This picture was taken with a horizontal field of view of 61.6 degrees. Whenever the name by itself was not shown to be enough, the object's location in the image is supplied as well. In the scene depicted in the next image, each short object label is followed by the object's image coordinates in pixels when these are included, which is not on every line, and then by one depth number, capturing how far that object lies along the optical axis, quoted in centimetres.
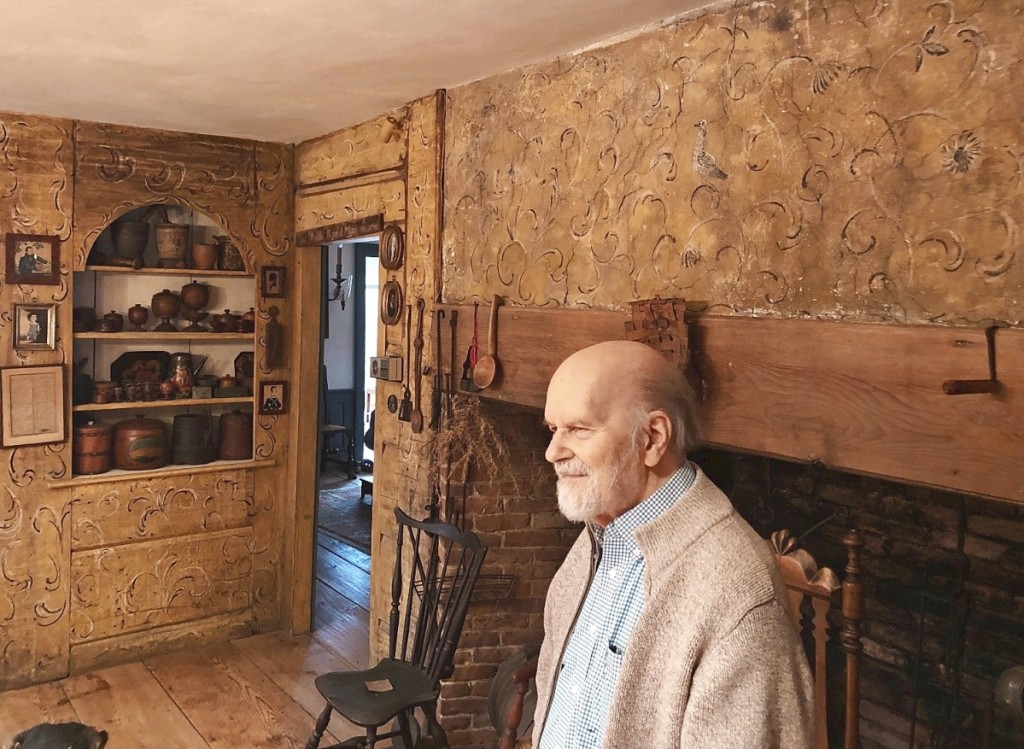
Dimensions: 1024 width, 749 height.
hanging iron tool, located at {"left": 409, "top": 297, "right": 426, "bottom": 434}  325
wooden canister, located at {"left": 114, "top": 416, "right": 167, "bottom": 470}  395
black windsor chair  253
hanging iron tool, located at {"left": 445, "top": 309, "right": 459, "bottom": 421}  296
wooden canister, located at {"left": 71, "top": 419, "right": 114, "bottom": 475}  383
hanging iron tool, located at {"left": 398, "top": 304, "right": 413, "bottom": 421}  335
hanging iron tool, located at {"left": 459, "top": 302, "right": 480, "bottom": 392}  284
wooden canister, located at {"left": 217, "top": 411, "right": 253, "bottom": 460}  422
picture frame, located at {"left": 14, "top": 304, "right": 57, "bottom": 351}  360
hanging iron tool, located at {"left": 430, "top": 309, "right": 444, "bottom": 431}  304
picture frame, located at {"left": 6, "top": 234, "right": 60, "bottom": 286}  358
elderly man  120
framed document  358
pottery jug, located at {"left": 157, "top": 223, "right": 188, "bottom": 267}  408
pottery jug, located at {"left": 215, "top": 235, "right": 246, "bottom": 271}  420
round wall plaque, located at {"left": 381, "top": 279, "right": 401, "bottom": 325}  345
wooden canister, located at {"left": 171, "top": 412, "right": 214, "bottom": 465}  410
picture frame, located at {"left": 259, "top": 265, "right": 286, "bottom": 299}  420
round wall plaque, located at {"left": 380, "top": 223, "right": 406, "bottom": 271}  339
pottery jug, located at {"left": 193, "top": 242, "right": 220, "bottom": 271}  413
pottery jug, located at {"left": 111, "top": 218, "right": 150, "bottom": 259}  396
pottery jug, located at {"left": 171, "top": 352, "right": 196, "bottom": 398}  413
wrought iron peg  144
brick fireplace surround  229
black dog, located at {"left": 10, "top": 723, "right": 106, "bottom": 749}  301
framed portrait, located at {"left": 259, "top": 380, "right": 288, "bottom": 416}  423
